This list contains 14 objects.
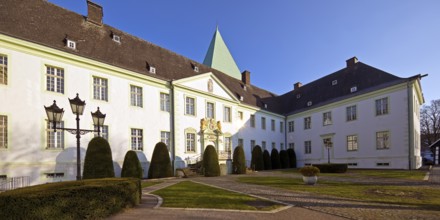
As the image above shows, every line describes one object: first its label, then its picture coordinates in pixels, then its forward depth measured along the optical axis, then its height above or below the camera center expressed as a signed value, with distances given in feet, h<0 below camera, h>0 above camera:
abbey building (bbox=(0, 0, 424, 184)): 45.34 +5.29
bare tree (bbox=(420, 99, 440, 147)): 149.28 -0.40
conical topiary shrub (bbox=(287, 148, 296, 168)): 100.35 -13.20
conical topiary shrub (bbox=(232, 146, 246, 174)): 71.56 -10.51
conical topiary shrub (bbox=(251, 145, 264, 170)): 85.20 -11.64
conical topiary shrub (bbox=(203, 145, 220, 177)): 63.26 -9.45
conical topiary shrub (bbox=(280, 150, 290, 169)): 97.55 -13.53
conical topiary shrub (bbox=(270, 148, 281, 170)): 94.32 -13.32
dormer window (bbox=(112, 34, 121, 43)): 65.41 +22.35
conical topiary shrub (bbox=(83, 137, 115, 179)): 44.11 -6.06
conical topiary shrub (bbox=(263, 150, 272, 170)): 89.61 -12.77
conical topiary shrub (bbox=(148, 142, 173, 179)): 58.39 -8.80
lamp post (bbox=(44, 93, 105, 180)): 26.04 +1.49
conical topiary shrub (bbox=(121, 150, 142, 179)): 52.54 -8.32
